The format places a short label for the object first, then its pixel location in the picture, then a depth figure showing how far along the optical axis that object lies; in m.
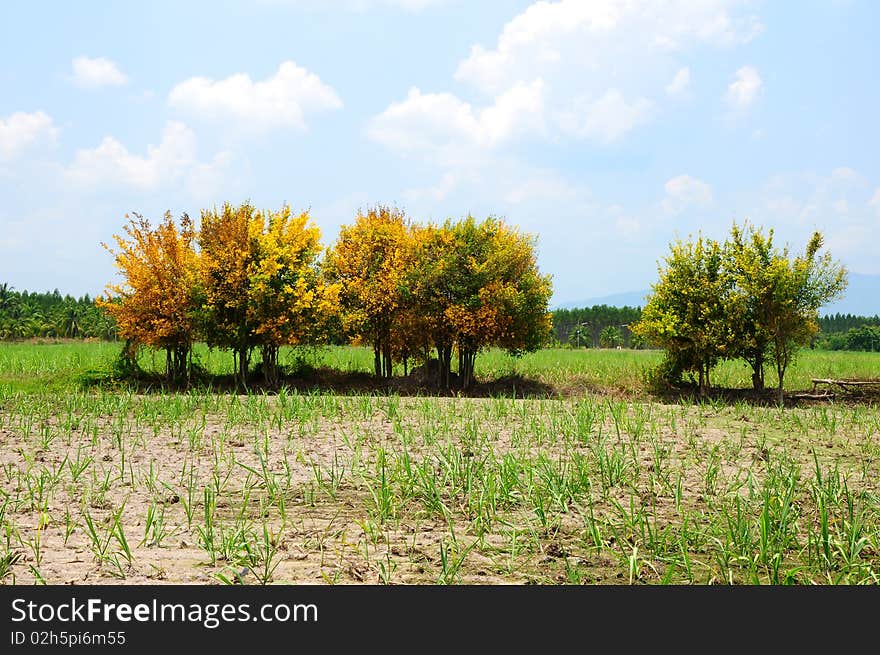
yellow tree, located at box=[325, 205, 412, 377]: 27.45
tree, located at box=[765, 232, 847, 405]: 24.27
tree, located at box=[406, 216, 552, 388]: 26.25
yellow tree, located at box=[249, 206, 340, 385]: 24.45
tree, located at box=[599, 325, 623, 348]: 78.75
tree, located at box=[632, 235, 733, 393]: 25.56
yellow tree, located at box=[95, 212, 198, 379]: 24.83
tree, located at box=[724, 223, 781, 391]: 24.78
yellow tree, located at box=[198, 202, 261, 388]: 24.47
